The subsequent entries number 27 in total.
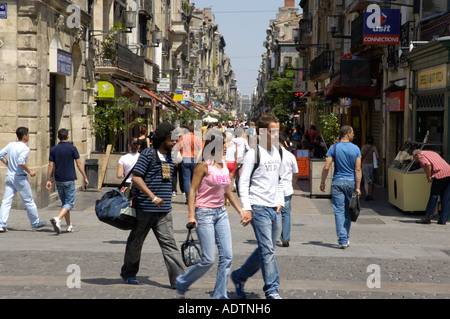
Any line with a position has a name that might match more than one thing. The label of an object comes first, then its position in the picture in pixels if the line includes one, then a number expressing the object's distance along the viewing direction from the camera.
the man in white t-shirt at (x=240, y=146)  18.19
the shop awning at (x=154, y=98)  31.44
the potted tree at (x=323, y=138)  17.91
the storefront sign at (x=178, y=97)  47.19
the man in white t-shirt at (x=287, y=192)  10.31
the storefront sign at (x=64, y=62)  16.22
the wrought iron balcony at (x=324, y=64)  33.66
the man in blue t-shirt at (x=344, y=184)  10.30
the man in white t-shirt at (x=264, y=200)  6.69
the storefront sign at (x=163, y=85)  37.47
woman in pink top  6.55
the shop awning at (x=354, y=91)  23.34
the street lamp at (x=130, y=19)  28.50
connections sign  18.86
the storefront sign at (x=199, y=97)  63.28
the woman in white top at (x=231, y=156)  15.70
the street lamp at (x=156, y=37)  38.44
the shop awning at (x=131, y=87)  25.89
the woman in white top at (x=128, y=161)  11.44
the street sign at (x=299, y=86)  47.31
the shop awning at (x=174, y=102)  42.66
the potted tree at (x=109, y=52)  23.98
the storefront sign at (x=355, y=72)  22.58
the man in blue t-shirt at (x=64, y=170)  11.54
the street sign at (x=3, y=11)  14.09
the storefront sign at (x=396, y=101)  19.03
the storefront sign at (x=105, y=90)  23.31
